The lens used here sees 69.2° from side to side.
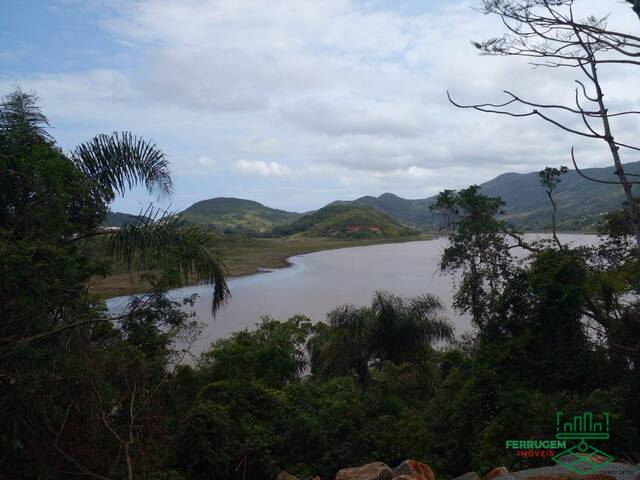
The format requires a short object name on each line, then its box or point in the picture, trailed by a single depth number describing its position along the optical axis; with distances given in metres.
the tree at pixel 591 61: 2.89
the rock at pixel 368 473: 4.89
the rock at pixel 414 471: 4.93
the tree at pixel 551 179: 9.70
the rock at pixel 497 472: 4.54
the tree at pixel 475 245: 10.31
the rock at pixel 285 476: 5.69
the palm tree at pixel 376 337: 11.23
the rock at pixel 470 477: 4.65
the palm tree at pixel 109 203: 5.32
